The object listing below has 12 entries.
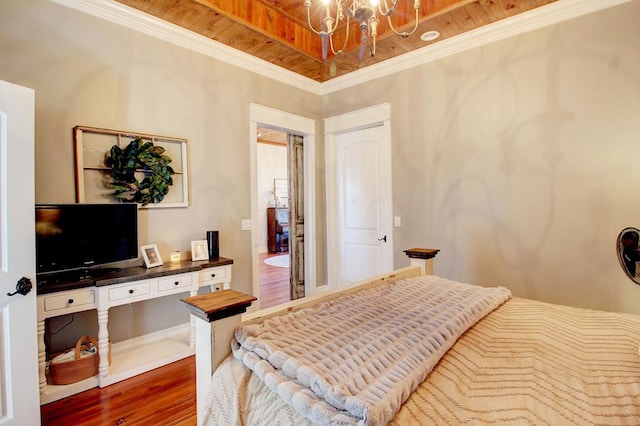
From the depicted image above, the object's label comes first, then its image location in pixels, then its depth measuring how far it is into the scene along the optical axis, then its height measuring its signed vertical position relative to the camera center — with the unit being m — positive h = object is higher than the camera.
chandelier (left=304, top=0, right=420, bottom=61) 1.59 +1.03
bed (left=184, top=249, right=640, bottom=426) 0.84 -0.53
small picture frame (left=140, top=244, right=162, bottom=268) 2.52 -0.32
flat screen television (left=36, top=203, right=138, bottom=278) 2.01 -0.13
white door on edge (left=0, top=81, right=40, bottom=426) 1.58 -0.21
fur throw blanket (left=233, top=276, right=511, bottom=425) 0.83 -0.47
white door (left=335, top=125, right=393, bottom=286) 3.63 +0.09
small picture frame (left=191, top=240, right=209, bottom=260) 2.84 -0.32
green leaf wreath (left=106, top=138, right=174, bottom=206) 2.46 +0.37
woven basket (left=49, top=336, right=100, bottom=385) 2.05 -1.01
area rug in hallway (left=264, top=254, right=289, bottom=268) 6.55 -1.07
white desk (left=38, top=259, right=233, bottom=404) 1.98 -0.64
